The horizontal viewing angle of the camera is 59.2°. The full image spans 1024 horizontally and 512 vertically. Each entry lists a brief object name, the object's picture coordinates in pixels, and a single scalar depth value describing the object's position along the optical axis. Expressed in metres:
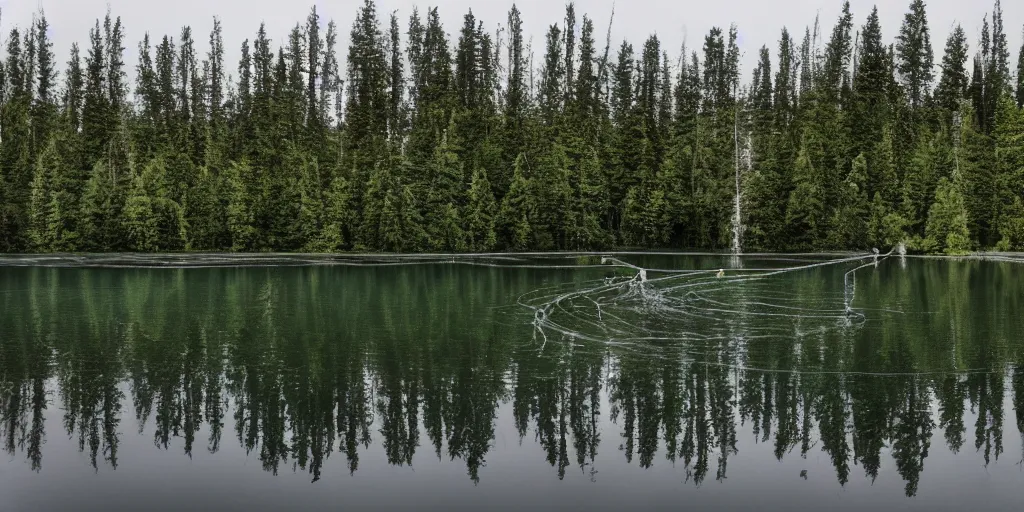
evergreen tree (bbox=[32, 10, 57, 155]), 82.31
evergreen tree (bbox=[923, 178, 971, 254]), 58.25
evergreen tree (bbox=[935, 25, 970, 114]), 80.25
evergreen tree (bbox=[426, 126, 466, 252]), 68.00
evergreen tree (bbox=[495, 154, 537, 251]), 69.00
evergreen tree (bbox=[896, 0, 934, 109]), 84.69
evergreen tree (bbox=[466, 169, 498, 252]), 68.31
